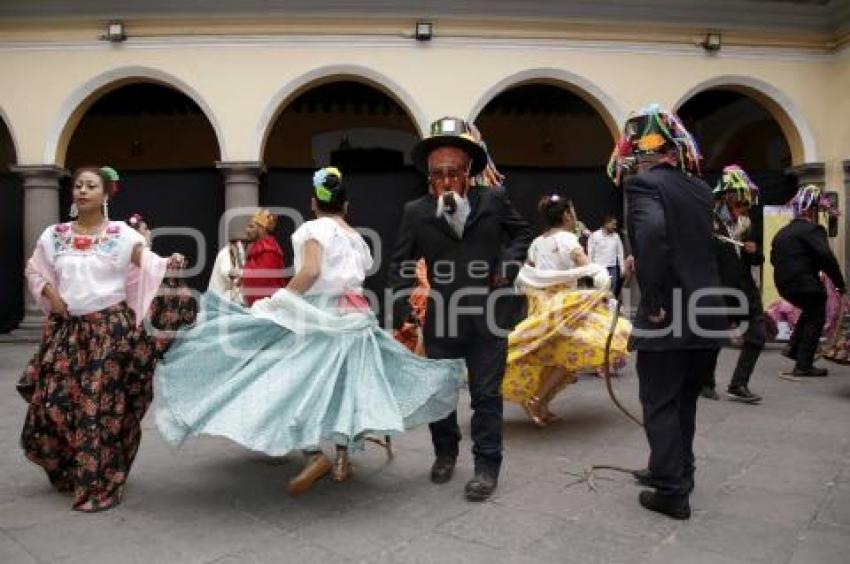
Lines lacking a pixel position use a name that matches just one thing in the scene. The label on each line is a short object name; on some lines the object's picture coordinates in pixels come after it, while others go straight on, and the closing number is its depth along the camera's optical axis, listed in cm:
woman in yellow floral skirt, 471
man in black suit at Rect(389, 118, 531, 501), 360
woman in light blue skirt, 321
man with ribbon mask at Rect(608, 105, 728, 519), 322
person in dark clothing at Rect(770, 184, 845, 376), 635
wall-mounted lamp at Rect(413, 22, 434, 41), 962
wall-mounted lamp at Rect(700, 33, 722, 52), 1006
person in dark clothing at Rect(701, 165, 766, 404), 548
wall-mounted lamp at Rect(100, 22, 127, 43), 948
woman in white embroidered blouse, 348
